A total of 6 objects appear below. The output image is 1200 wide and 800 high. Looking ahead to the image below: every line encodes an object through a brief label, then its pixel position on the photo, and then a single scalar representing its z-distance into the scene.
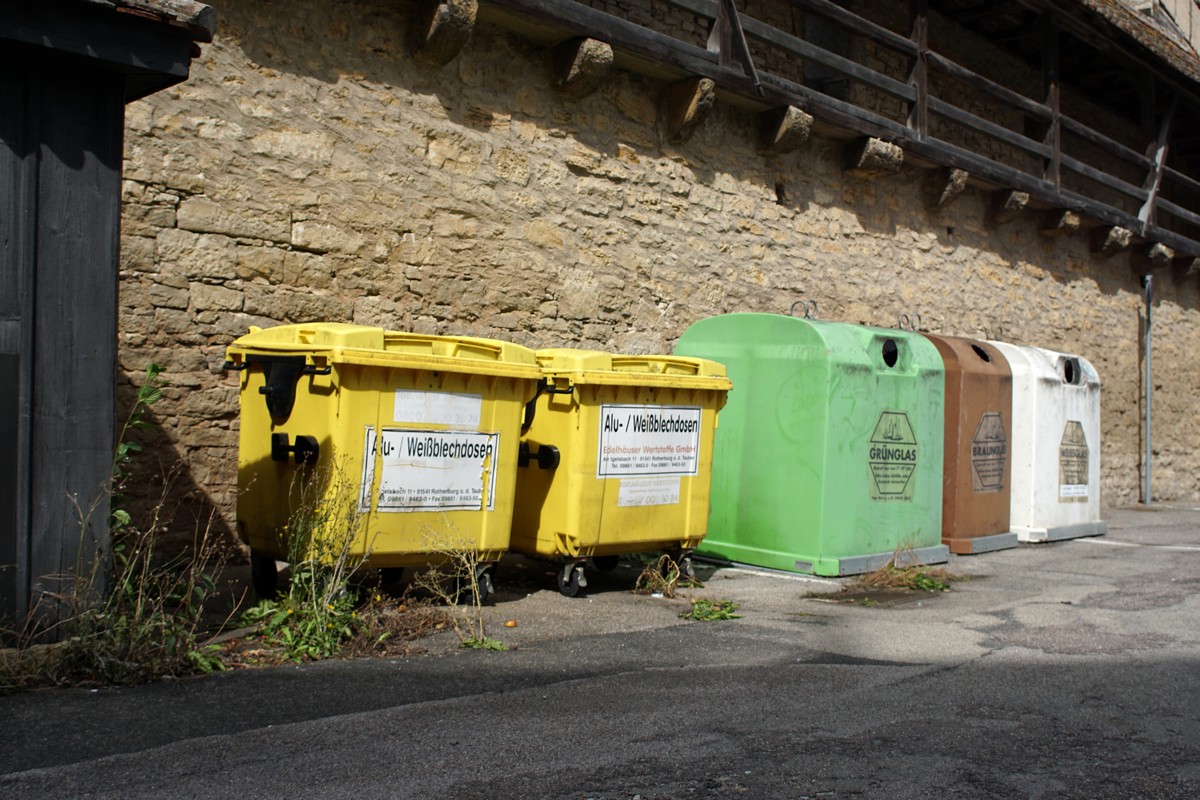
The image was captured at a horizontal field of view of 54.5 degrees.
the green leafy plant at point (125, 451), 4.42
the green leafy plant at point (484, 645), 4.89
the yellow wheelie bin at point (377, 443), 5.17
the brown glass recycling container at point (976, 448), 8.73
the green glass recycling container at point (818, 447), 7.27
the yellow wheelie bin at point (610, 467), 6.10
